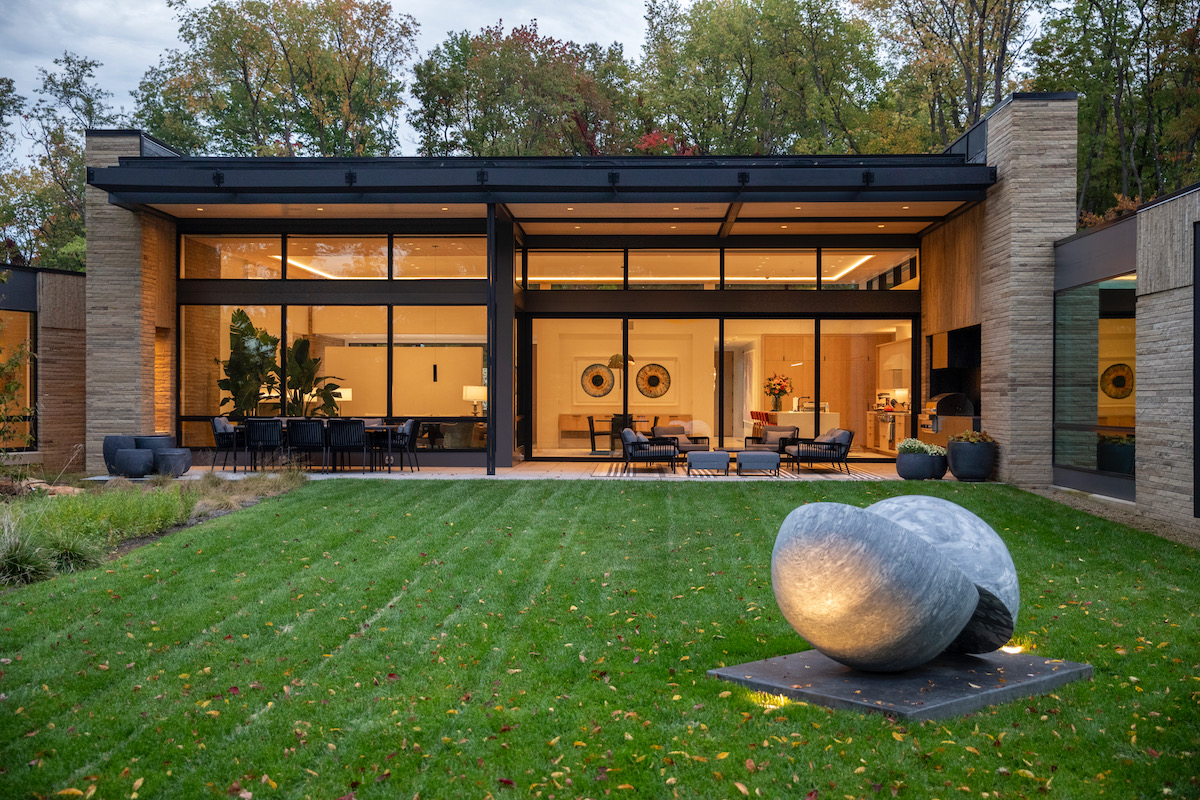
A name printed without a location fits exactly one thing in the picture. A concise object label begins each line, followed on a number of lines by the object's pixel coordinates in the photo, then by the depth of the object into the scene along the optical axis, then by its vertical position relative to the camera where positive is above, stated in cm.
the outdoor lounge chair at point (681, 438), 1423 -72
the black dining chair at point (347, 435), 1277 -61
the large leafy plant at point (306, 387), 1441 +14
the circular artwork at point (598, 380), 1593 +33
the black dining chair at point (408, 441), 1336 -74
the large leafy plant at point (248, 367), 1445 +48
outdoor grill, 1428 -15
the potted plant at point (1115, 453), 994 -64
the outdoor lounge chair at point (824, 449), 1312 -81
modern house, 1209 +189
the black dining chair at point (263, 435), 1285 -63
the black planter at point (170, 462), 1210 -100
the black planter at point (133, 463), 1195 -100
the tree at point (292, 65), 2291 +935
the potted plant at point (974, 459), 1190 -85
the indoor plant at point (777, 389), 1545 +17
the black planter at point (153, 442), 1264 -74
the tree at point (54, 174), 2523 +674
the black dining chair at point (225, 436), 1313 -66
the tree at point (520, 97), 2428 +911
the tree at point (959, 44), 1972 +880
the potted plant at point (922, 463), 1240 -95
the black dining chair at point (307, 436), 1284 -64
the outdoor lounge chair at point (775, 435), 1441 -64
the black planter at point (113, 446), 1210 -79
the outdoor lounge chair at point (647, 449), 1331 -83
